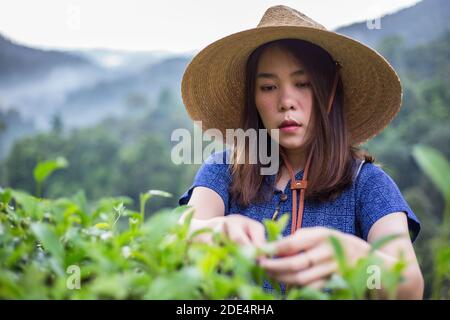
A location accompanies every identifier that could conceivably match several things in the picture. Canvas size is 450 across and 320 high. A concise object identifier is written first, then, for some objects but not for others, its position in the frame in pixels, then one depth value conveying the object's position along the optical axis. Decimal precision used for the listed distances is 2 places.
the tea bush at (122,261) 0.48
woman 1.35
